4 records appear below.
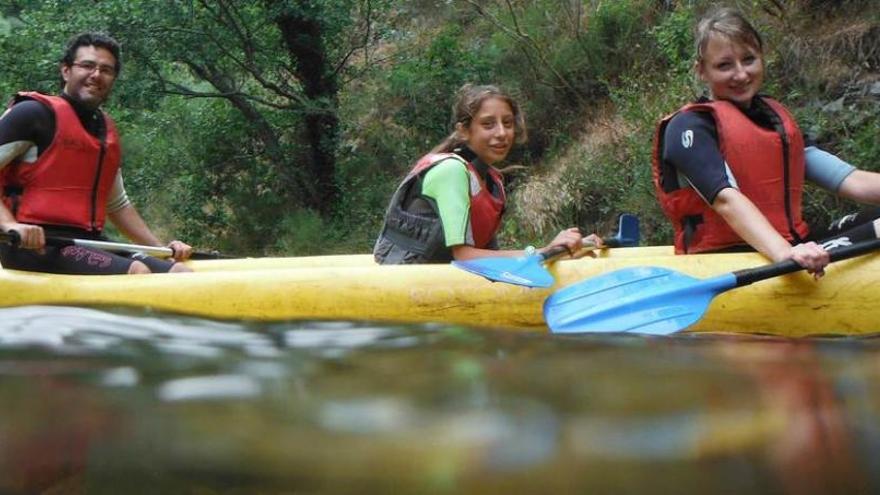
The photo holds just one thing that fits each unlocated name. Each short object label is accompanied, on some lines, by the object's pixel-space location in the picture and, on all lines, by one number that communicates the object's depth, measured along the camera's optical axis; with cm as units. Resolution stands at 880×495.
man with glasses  296
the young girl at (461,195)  264
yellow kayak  221
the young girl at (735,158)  242
